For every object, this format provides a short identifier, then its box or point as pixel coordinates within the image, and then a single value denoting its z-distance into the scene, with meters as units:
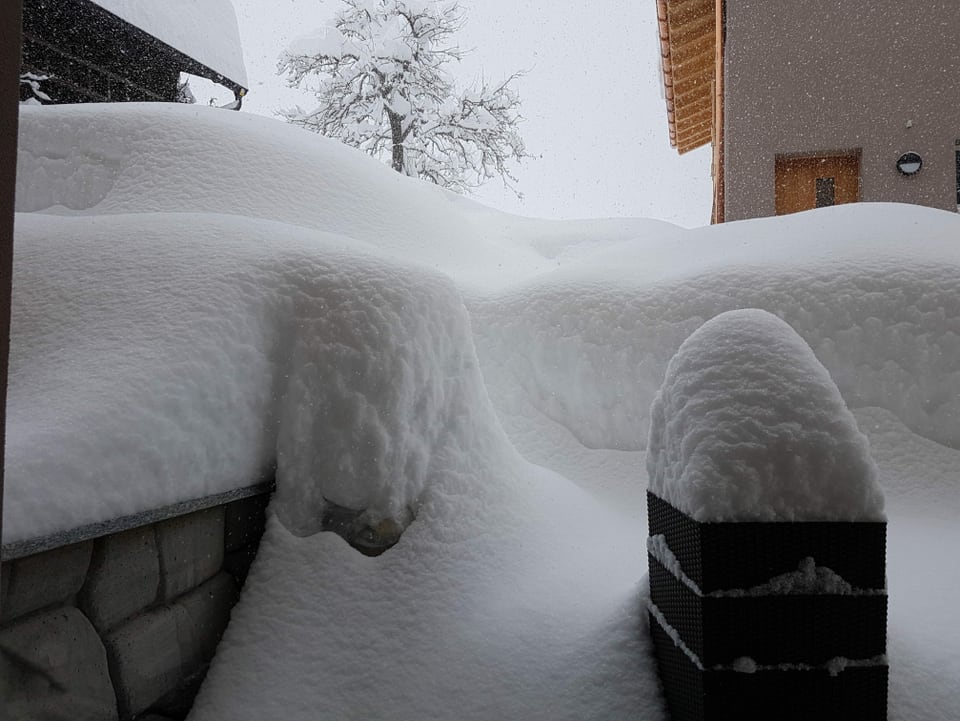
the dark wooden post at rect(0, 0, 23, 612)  1.09
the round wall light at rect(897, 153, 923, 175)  6.82
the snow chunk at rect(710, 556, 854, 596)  1.51
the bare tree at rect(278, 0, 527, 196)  14.67
